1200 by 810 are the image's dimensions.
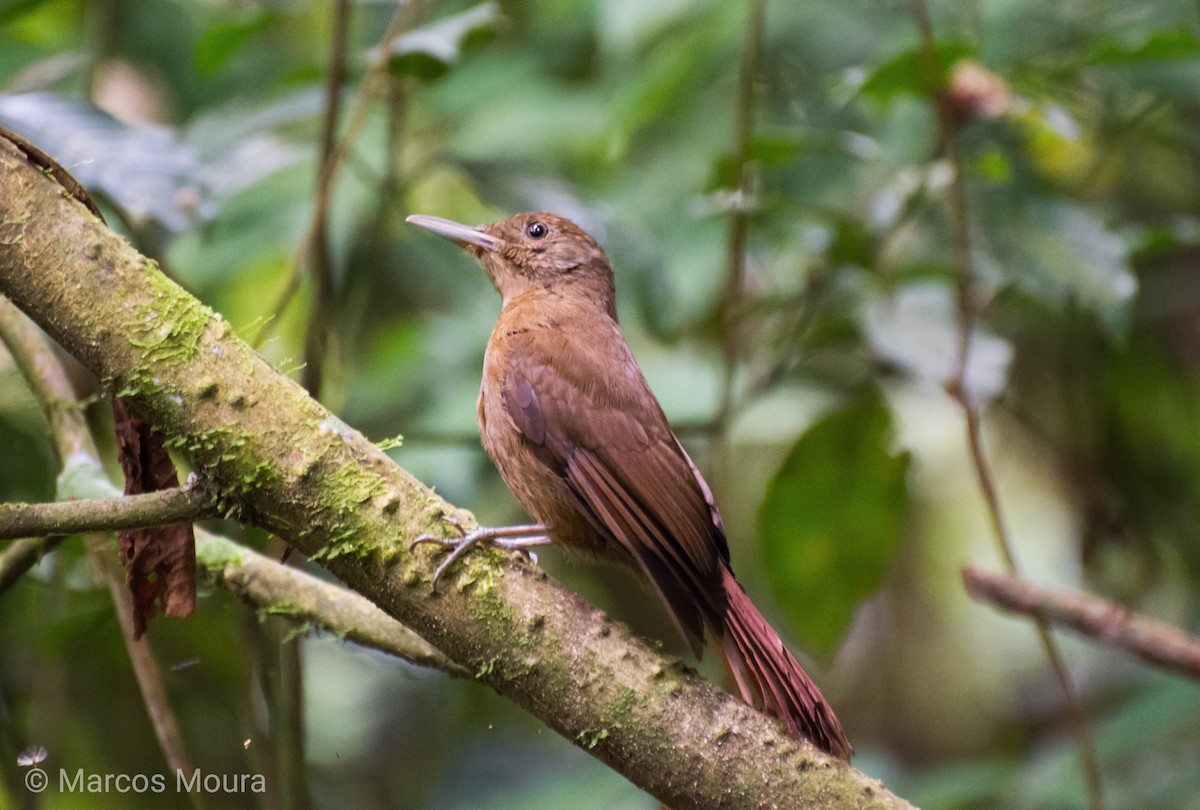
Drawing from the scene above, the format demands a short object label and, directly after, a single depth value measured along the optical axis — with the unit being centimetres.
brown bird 396
